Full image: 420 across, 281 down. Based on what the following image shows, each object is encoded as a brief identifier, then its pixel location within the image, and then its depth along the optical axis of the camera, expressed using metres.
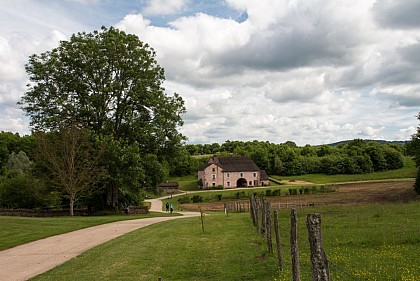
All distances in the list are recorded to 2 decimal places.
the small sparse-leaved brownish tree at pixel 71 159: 35.03
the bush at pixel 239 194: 76.91
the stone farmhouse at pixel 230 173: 103.69
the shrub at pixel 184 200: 71.87
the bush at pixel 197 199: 71.79
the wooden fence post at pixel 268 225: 14.90
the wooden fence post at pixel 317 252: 7.25
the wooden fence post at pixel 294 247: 9.22
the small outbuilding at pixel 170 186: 98.05
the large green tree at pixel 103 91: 37.94
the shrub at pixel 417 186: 52.39
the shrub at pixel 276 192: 75.38
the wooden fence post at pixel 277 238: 11.93
